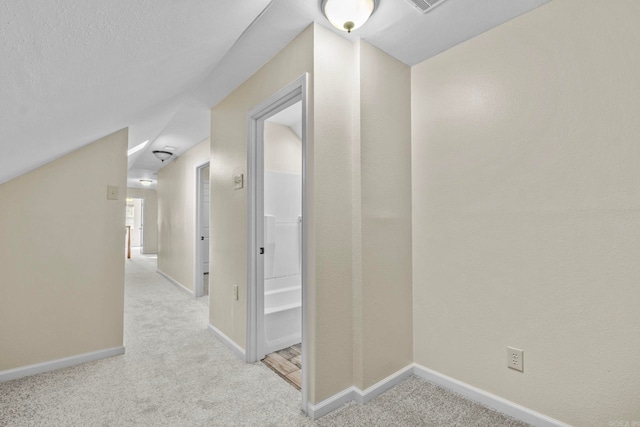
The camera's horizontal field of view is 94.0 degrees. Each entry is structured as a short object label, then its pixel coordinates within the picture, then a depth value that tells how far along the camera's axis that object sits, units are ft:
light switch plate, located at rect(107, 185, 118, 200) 8.08
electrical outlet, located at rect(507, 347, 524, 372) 5.34
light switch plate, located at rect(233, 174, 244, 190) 7.93
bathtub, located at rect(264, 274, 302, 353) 8.27
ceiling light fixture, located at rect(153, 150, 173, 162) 14.58
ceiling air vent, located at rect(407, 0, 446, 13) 4.94
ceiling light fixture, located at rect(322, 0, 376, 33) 4.76
